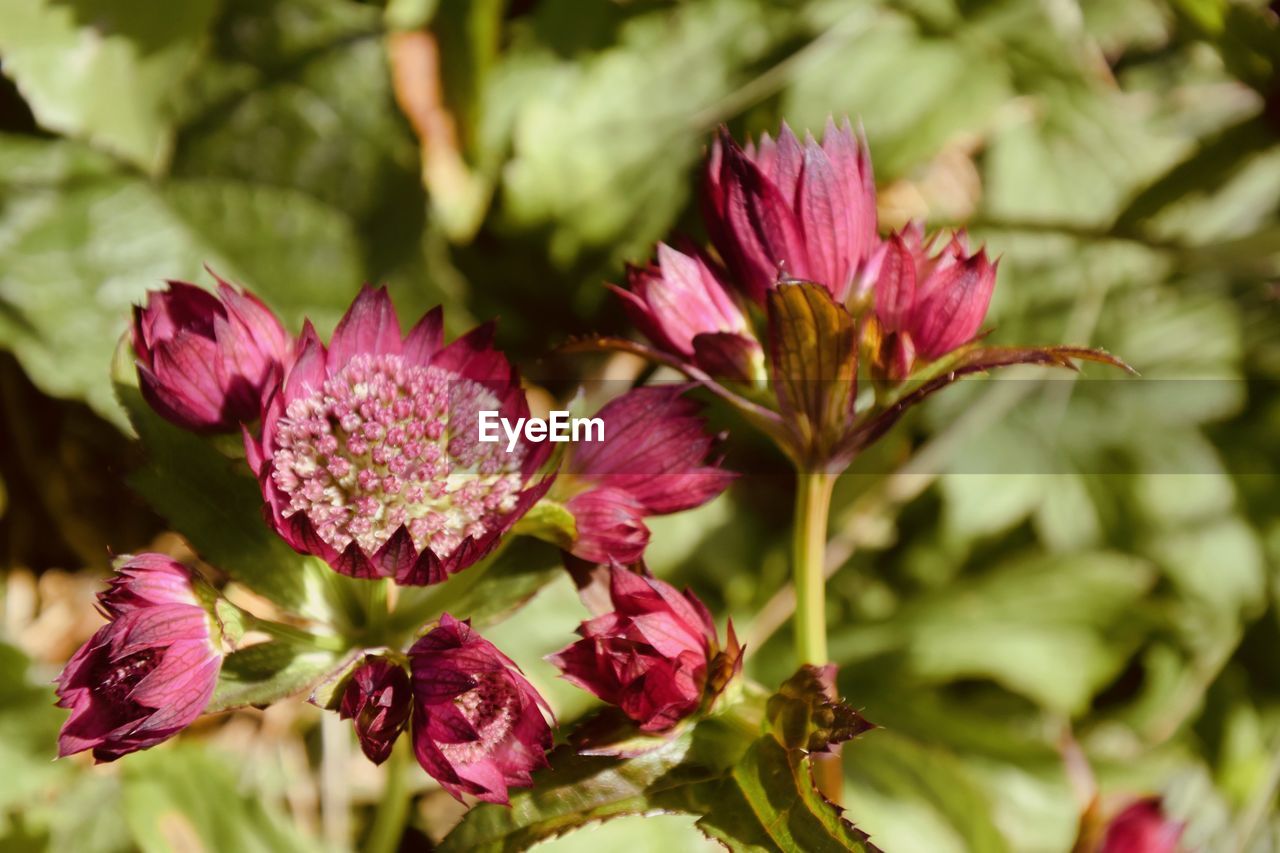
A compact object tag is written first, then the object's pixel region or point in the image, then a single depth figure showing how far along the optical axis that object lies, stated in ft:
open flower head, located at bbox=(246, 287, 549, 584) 1.06
